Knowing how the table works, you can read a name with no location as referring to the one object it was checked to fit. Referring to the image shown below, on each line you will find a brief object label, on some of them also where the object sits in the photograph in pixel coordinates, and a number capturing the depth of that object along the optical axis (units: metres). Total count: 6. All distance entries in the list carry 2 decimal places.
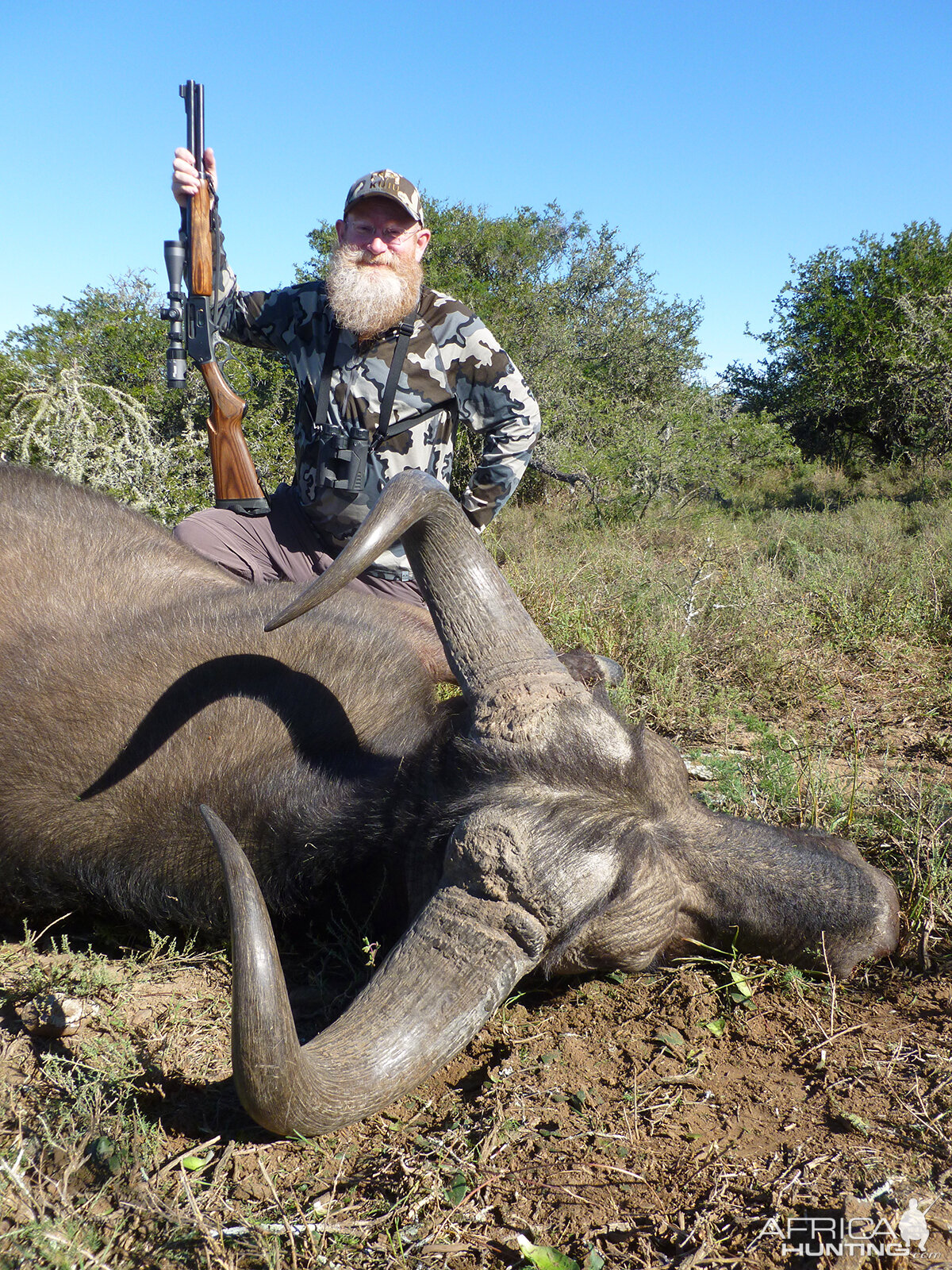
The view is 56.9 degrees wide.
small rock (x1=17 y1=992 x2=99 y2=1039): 2.43
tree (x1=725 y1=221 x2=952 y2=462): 17.05
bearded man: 4.57
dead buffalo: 1.95
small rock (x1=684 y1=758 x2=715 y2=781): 3.75
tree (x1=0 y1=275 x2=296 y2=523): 7.47
